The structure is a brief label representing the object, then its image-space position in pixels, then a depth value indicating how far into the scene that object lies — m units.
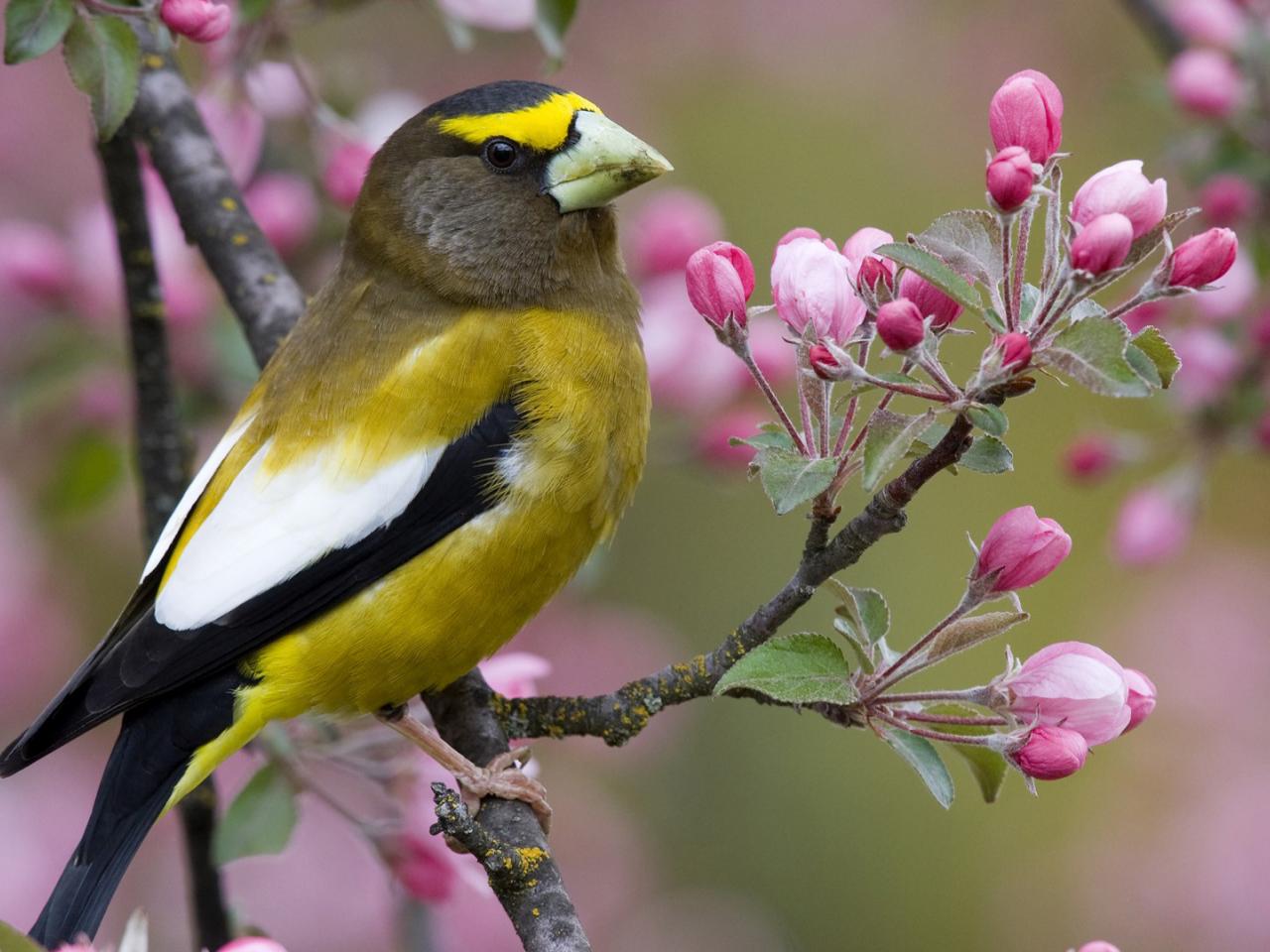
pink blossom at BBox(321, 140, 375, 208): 6.59
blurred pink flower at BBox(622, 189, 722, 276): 6.96
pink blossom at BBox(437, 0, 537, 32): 5.82
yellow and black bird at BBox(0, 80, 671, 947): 4.89
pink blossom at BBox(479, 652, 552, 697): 5.22
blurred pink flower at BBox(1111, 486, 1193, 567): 6.94
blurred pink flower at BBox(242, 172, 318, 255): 6.93
